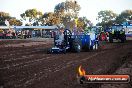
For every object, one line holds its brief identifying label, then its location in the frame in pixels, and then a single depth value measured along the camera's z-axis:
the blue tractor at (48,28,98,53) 18.23
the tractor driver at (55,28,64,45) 18.27
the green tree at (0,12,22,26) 101.75
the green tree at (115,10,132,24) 121.22
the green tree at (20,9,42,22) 99.75
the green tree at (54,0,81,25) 87.88
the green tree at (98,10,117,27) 152.25
